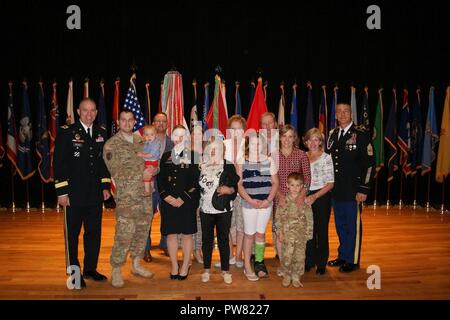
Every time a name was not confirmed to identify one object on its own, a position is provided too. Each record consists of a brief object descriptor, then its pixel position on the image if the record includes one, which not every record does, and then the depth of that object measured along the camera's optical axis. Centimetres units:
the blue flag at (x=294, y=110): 687
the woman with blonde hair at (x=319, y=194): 364
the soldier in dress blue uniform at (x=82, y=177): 336
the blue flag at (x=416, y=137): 703
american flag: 492
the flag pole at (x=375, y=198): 723
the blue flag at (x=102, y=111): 678
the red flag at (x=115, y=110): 654
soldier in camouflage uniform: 333
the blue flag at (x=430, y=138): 689
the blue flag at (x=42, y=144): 670
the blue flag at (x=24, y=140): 672
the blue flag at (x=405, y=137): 697
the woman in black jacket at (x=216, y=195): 337
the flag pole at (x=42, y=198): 696
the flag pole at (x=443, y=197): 684
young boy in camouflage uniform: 335
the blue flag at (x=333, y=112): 698
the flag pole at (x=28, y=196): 695
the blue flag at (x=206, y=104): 652
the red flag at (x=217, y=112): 600
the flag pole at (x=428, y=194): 708
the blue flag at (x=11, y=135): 665
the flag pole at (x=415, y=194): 721
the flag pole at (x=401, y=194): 726
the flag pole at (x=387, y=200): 725
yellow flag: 682
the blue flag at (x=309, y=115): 696
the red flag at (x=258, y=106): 614
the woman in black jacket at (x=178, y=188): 339
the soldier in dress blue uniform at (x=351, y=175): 385
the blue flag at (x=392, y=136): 698
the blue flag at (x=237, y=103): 669
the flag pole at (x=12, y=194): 687
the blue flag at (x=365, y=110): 689
